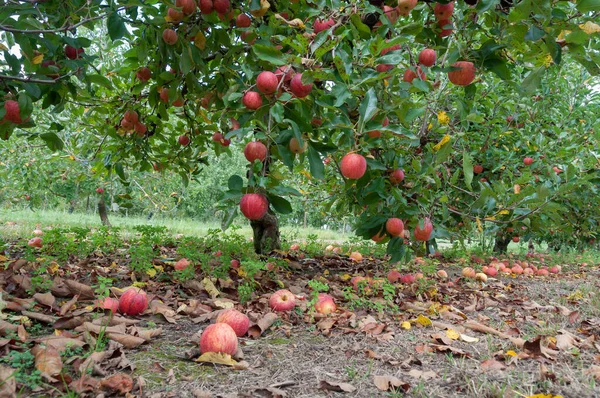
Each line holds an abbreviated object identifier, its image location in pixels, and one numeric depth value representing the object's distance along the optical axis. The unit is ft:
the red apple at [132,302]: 7.59
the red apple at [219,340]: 5.92
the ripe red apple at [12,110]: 7.59
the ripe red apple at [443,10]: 7.64
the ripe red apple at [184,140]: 14.12
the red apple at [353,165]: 7.11
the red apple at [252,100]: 6.92
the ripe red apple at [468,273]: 15.13
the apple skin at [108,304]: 7.37
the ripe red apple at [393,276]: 12.92
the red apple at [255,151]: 7.02
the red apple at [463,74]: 7.52
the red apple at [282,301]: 8.37
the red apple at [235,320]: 6.86
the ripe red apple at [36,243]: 13.50
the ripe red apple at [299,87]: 6.64
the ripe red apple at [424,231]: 9.60
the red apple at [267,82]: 6.67
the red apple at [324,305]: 8.56
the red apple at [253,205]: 6.60
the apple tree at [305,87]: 6.57
